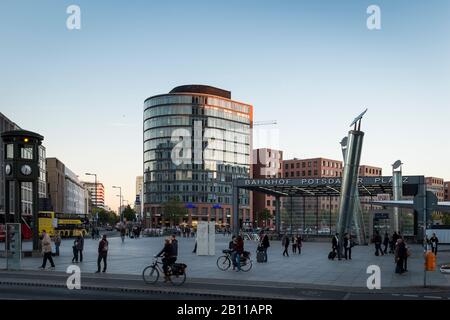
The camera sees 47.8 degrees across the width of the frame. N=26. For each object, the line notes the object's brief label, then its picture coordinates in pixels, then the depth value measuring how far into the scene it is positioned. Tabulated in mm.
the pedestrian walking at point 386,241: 38331
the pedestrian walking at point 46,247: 24838
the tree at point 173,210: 131875
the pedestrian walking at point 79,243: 28812
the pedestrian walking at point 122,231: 57444
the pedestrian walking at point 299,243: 37906
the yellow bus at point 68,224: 69938
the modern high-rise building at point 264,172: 168000
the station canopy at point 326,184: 53312
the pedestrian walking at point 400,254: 22828
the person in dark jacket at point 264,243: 29388
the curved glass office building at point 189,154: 147625
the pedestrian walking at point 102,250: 23375
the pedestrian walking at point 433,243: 35125
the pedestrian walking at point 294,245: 39156
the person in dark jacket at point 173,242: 21698
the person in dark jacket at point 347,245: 32562
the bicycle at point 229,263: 25094
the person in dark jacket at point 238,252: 24359
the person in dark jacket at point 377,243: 36062
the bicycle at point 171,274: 19625
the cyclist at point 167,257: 19859
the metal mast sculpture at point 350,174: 35812
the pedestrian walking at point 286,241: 35331
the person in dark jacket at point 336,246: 32406
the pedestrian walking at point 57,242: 34188
